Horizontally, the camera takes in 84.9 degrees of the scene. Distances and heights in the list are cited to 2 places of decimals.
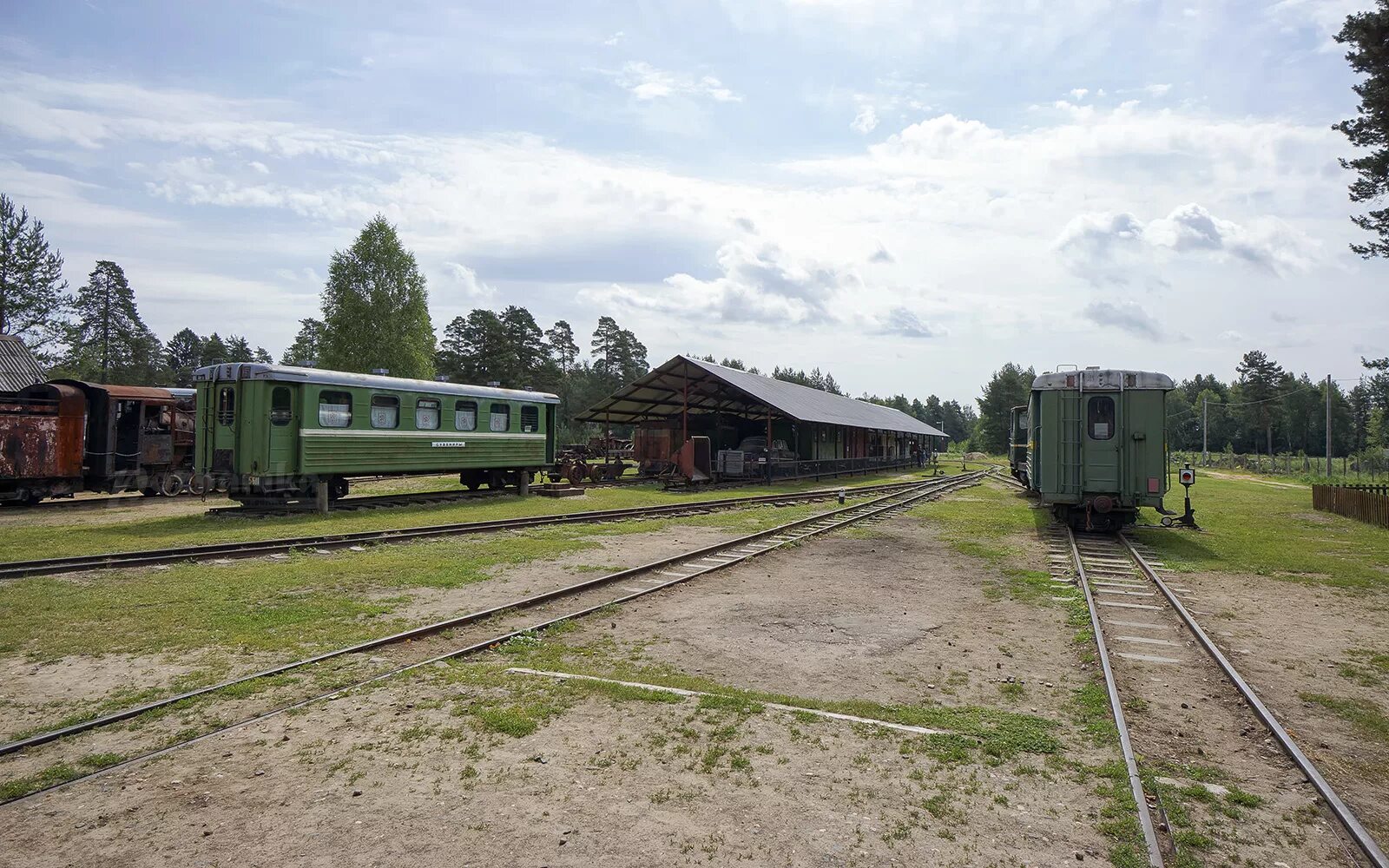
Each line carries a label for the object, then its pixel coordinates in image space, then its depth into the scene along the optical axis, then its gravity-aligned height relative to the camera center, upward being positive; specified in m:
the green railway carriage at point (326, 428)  17.34 +0.22
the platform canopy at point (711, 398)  30.81 +2.17
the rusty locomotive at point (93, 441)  18.73 -0.25
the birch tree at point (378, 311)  50.03 +8.46
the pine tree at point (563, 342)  94.75 +12.35
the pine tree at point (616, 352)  89.75 +10.76
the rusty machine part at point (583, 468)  30.48 -1.11
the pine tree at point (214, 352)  97.88 +10.81
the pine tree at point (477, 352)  66.12 +7.85
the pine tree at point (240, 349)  106.71 +12.16
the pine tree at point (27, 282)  38.66 +7.66
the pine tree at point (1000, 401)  94.25 +6.19
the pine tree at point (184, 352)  105.94 +11.68
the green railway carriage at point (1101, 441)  15.33 +0.23
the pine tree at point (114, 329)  70.19 +9.85
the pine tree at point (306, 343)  85.88 +10.98
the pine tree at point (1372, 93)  17.09 +8.41
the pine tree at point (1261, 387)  87.25 +8.36
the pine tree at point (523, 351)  66.81 +8.47
